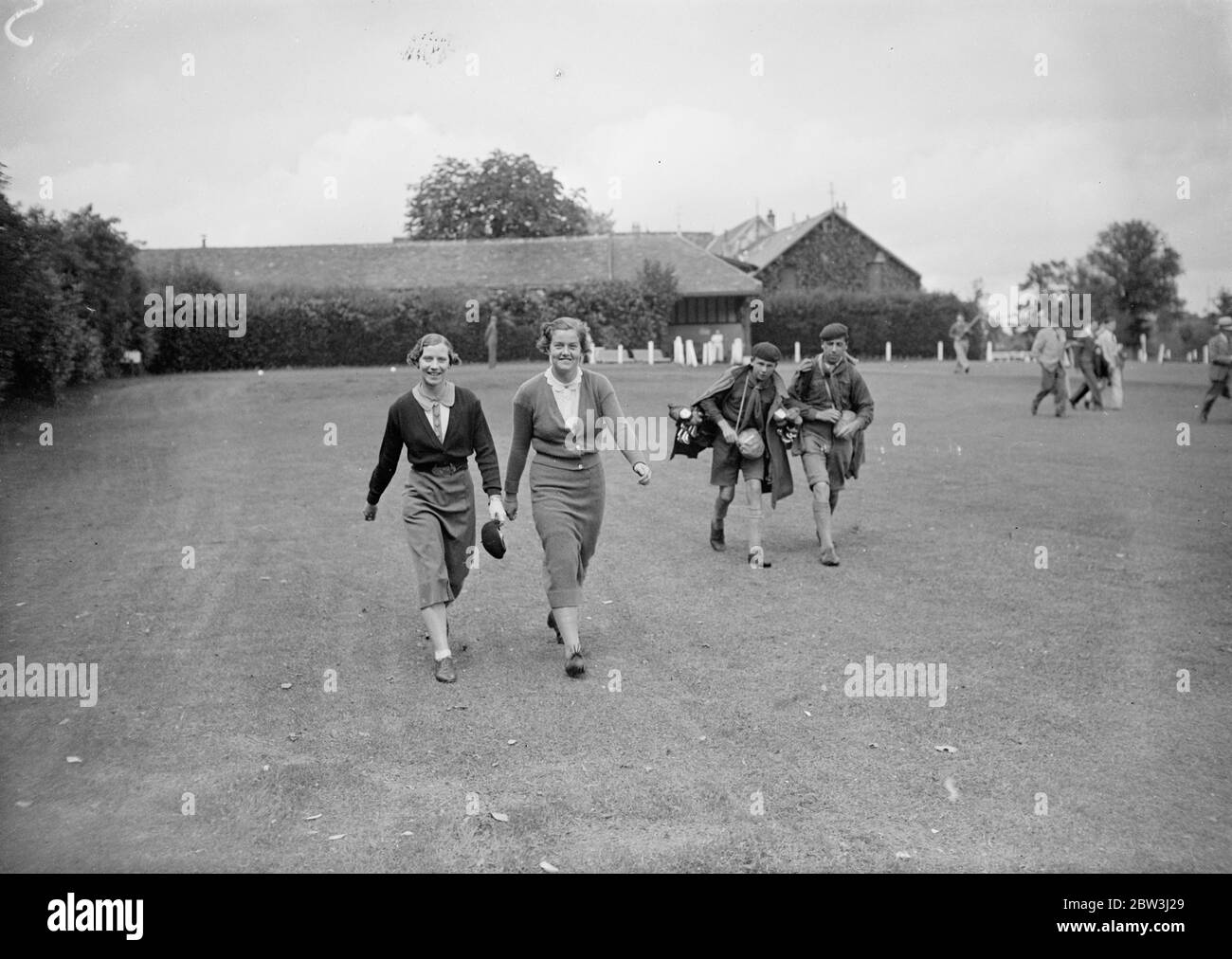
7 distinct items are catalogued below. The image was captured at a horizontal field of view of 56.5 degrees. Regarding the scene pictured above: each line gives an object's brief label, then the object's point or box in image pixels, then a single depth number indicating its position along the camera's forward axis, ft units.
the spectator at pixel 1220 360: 67.46
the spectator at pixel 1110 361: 76.54
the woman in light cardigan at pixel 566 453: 23.12
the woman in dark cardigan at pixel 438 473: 22.66
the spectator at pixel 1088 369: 78.12
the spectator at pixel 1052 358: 73.67
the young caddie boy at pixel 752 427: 33.19
